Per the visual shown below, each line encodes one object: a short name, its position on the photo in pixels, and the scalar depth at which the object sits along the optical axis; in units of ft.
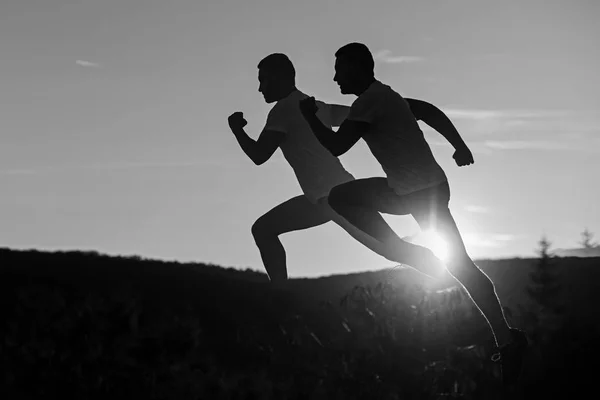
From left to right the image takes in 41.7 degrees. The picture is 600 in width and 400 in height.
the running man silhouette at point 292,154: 26.35
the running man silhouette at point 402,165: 20.47
